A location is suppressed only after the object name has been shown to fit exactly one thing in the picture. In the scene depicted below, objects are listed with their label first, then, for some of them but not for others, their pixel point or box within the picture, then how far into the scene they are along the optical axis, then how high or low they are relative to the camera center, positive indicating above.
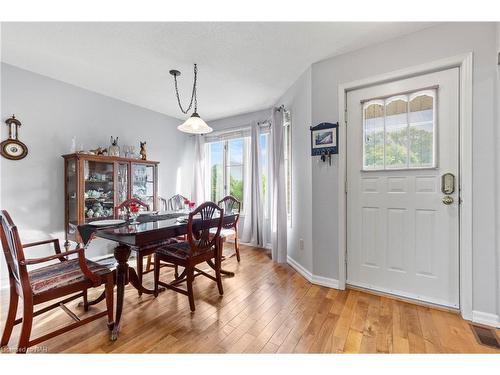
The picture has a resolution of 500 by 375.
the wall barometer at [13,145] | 2.37 +0.45
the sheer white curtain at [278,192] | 3.10 -0.11
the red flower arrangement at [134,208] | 2.18 -0.23
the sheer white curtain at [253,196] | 3.83 -0.20
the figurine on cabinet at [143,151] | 3.48 +0.54
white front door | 1.86 -0.03
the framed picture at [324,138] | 2.26 +0.49
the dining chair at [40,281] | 1.25 -0.61
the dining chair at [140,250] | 2.22 -0.66
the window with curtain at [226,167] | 4.15 +0.35
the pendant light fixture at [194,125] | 2.40 +0.65
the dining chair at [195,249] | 1.88 -0.60
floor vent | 1.48 -1.07
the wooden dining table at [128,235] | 1.61 -0.39
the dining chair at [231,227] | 2.85 -0.59
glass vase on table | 2.16 -0.28
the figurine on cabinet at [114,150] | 3.09 +0.50
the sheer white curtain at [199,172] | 4.43 +0.26
